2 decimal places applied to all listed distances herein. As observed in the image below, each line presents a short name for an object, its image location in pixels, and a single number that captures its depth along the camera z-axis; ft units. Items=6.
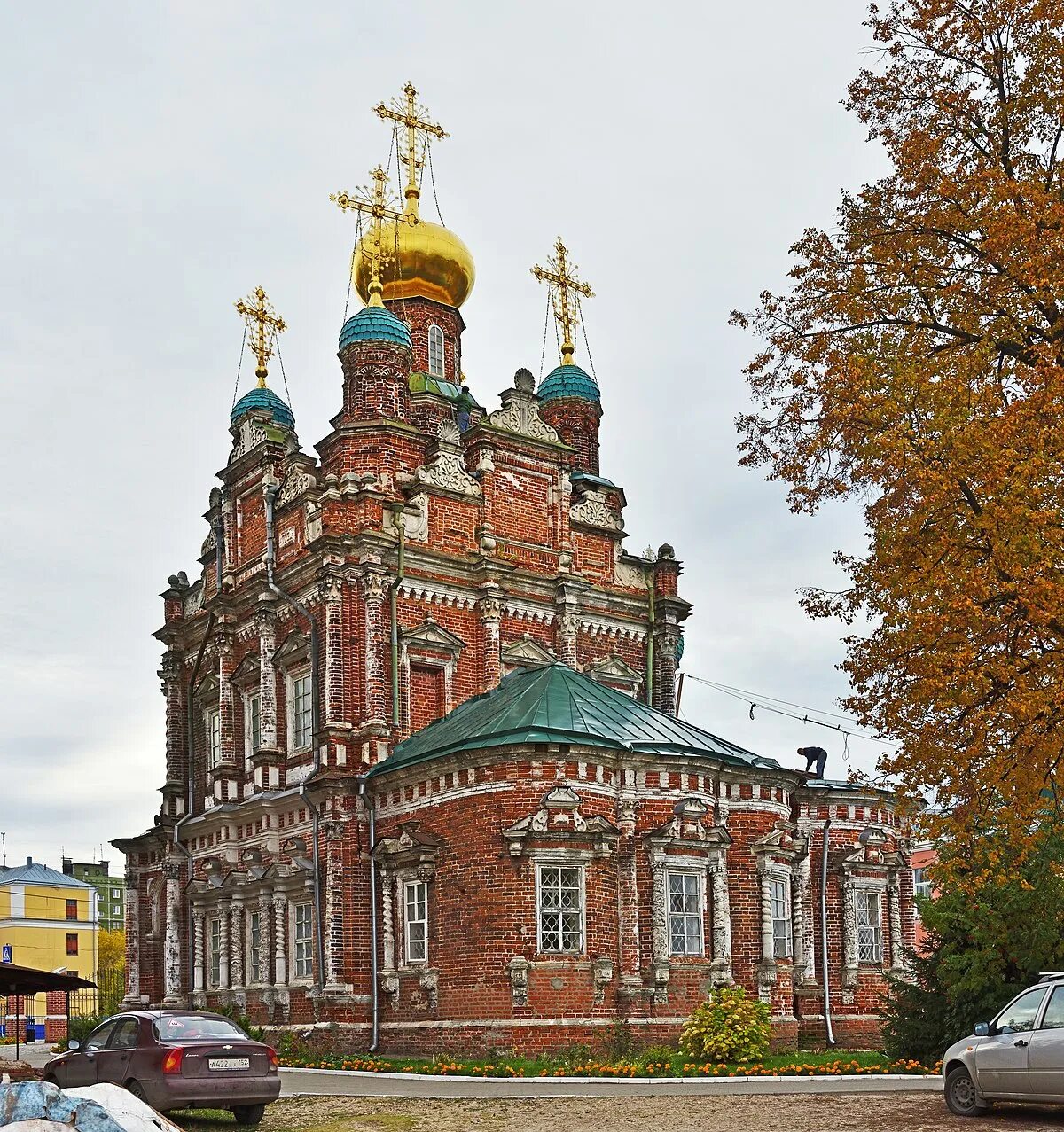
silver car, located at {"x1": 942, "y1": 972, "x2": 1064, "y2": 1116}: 40.65
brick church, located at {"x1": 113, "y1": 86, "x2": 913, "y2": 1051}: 71.46
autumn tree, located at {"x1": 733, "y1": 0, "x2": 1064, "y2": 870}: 41.45
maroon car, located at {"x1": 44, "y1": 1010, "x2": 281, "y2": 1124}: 45.06
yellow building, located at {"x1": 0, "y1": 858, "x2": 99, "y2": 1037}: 230.48
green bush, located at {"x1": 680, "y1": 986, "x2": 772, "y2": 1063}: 62.80
